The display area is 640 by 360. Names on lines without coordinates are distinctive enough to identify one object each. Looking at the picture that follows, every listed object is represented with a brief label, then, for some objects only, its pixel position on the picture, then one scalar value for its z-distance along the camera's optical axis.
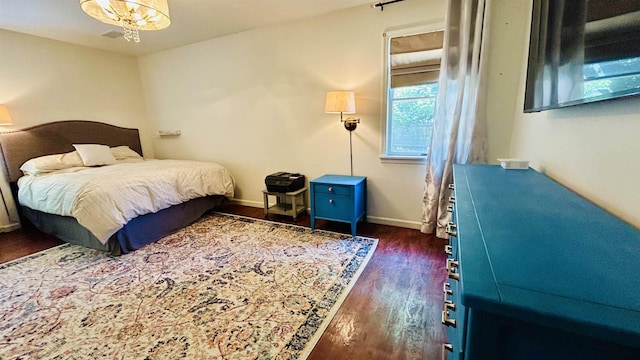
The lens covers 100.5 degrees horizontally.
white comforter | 2.40
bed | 2.64
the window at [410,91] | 2.73
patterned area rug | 1.53
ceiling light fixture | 1.86
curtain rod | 2.70
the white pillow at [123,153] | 4.09
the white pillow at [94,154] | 3.61
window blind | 2.69
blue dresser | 0.44
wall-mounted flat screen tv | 0.76
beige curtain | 2.35
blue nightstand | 2.84
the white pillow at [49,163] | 3.20
